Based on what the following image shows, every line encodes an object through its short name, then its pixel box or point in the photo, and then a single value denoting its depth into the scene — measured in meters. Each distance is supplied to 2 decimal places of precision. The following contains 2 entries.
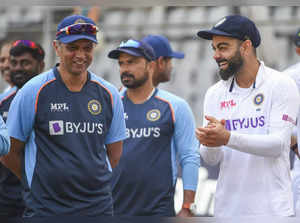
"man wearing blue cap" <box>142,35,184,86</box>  11.04
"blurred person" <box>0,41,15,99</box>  12.21
